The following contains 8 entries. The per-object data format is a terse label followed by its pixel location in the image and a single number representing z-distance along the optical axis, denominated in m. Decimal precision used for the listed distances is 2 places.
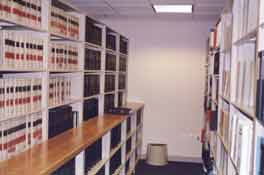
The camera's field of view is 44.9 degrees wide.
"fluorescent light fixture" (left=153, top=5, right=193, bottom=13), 4.53
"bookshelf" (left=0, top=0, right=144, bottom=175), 1.99
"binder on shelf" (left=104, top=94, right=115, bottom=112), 4.10
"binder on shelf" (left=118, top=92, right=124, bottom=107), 4.97
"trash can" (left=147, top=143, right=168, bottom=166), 5.11
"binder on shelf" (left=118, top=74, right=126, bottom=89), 4.91
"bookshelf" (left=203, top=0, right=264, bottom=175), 1.48
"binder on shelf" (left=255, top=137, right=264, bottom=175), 1.40
